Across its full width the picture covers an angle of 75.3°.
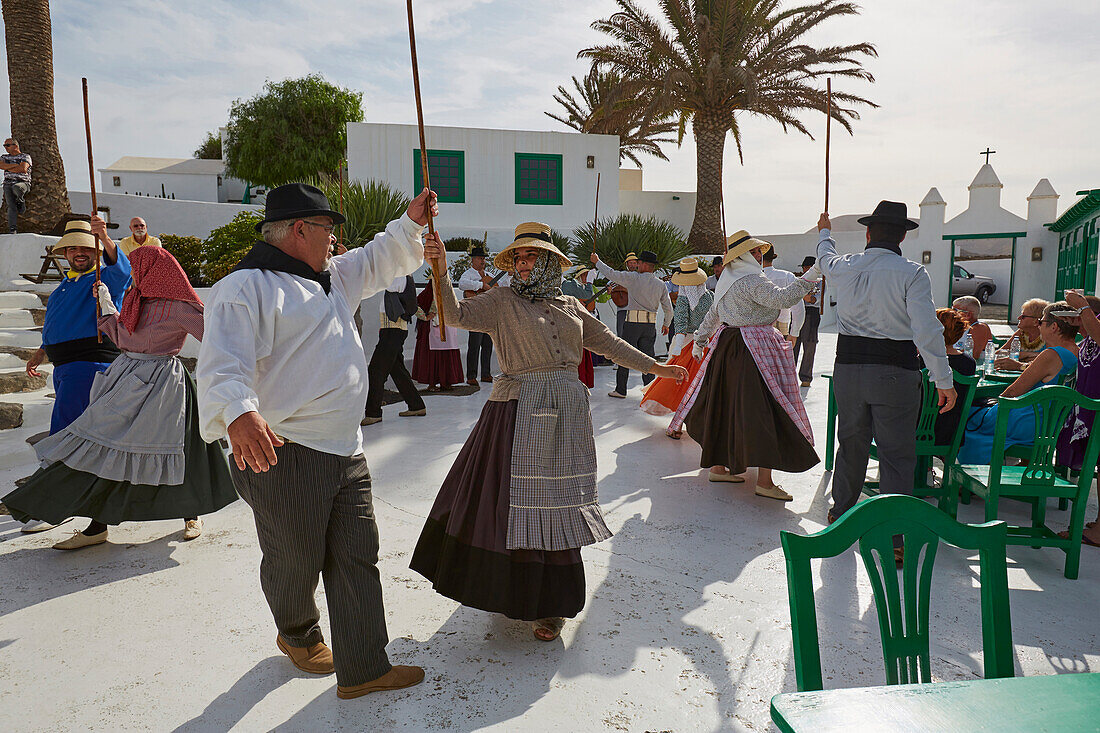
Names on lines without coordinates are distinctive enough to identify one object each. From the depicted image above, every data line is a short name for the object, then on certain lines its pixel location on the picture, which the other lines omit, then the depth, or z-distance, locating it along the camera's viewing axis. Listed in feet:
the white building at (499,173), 59.72
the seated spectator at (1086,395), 13.12
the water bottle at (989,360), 17.34
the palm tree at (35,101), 36.14
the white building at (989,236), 59.47
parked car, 82.87
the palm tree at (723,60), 56.90
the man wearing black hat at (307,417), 7.50
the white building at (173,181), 112.57
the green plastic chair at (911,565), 5.19
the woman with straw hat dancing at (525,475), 9.58
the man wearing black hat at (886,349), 12.70
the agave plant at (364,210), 38.52
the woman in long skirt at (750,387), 15.84
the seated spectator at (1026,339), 18.44
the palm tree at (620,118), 66.95
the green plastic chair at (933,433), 14.47
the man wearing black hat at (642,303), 29.17
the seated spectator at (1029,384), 13.82
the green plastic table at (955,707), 3.97
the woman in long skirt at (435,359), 31.14
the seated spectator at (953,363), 15.33
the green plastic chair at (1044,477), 11.53
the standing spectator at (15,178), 33.75
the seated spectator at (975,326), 20.47
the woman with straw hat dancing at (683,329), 23.70
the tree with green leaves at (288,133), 104.58
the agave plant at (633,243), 48.83
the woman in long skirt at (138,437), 12.00
